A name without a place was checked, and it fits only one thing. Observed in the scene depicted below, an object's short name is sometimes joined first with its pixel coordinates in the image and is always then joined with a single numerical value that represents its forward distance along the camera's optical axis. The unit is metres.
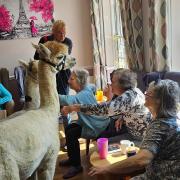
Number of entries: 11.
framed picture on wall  5.09
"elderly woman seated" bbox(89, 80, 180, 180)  1.50
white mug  2.15
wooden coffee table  2.05
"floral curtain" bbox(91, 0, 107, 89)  5.20
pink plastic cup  2.14
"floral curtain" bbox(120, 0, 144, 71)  3.75
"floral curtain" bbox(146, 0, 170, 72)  3.33
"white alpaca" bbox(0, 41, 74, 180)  1.19
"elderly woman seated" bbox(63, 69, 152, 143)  2.30
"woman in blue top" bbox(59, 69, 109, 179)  2.87
